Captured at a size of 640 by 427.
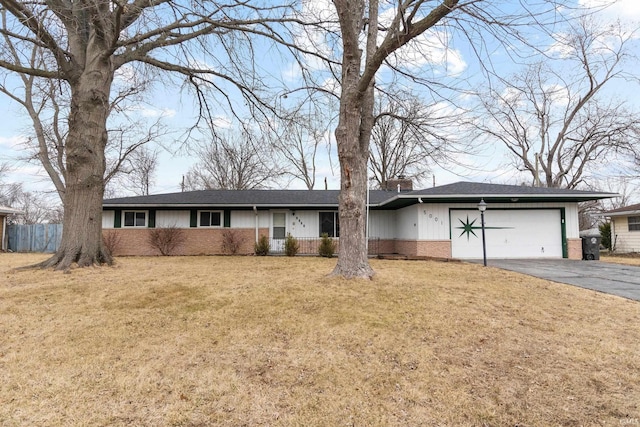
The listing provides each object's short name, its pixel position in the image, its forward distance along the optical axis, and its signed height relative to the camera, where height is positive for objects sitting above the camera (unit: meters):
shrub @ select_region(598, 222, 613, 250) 20.08 -0.35
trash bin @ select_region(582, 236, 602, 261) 13.44 -0.61
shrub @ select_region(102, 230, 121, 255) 14.50 -0.18
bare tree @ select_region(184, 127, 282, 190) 29.88 +5.29
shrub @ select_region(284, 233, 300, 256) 14.01 -0.49
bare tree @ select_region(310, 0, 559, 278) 6.48 +2.02
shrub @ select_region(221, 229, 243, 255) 15.28 -0.34
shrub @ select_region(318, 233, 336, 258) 13.55 -0.56
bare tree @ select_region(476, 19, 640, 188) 22.08 +6.49
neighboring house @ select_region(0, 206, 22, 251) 18.36 +0.56
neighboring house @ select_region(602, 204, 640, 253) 18.39 +0.14
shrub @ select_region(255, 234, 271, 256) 14.46 -0.53
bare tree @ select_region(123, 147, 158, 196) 26.95 +5.37
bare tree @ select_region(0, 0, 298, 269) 7.89 +3.92
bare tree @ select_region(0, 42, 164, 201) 17.22 +5.48
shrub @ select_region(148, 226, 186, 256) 15.04 -0.17
